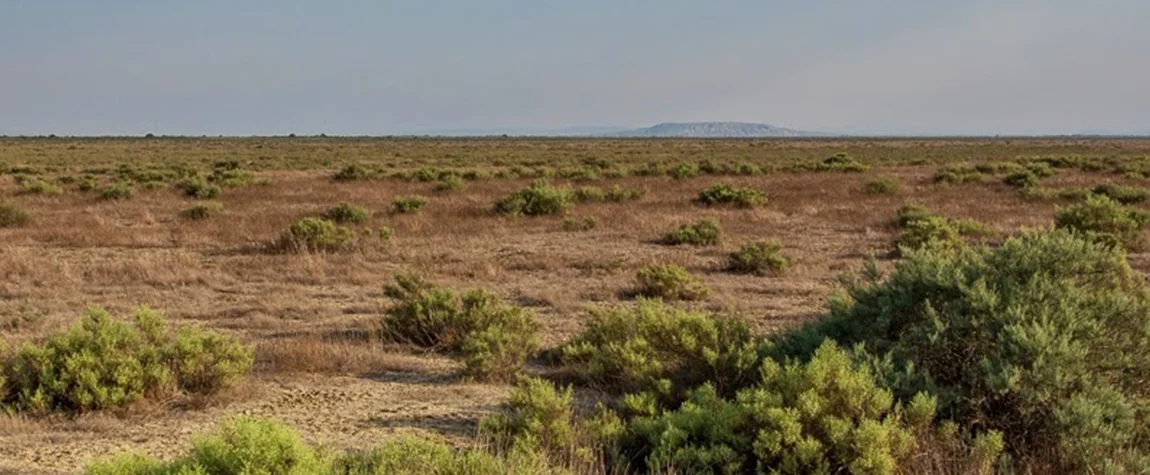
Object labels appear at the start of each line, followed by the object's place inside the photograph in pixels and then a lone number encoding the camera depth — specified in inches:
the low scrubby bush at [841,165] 1532.0
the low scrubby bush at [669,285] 417.7
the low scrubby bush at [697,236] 621.3
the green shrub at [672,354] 230.7
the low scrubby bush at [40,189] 1042.0
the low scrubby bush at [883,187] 1050.1
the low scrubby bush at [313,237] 573.9
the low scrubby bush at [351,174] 1370.6
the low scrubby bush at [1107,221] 583.8
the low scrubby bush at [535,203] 816.9
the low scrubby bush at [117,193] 983.6
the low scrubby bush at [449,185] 1112.4
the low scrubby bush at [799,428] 166.7
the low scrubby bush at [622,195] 974.4
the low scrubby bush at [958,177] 1247.6
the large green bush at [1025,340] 176.9
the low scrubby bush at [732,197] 895.1
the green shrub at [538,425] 190.2
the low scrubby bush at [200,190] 1016.8
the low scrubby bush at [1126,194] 905.5
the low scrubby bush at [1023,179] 1123.6
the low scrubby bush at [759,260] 498.6
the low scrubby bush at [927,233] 561.0
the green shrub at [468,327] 280.1
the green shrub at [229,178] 1183.7
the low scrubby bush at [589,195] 966.4
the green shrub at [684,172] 1389.0
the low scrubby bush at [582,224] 718.5
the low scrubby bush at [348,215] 759.1
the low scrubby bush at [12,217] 720.3
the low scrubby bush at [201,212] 794.8
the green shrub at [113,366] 231.6
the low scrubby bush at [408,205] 829.8
